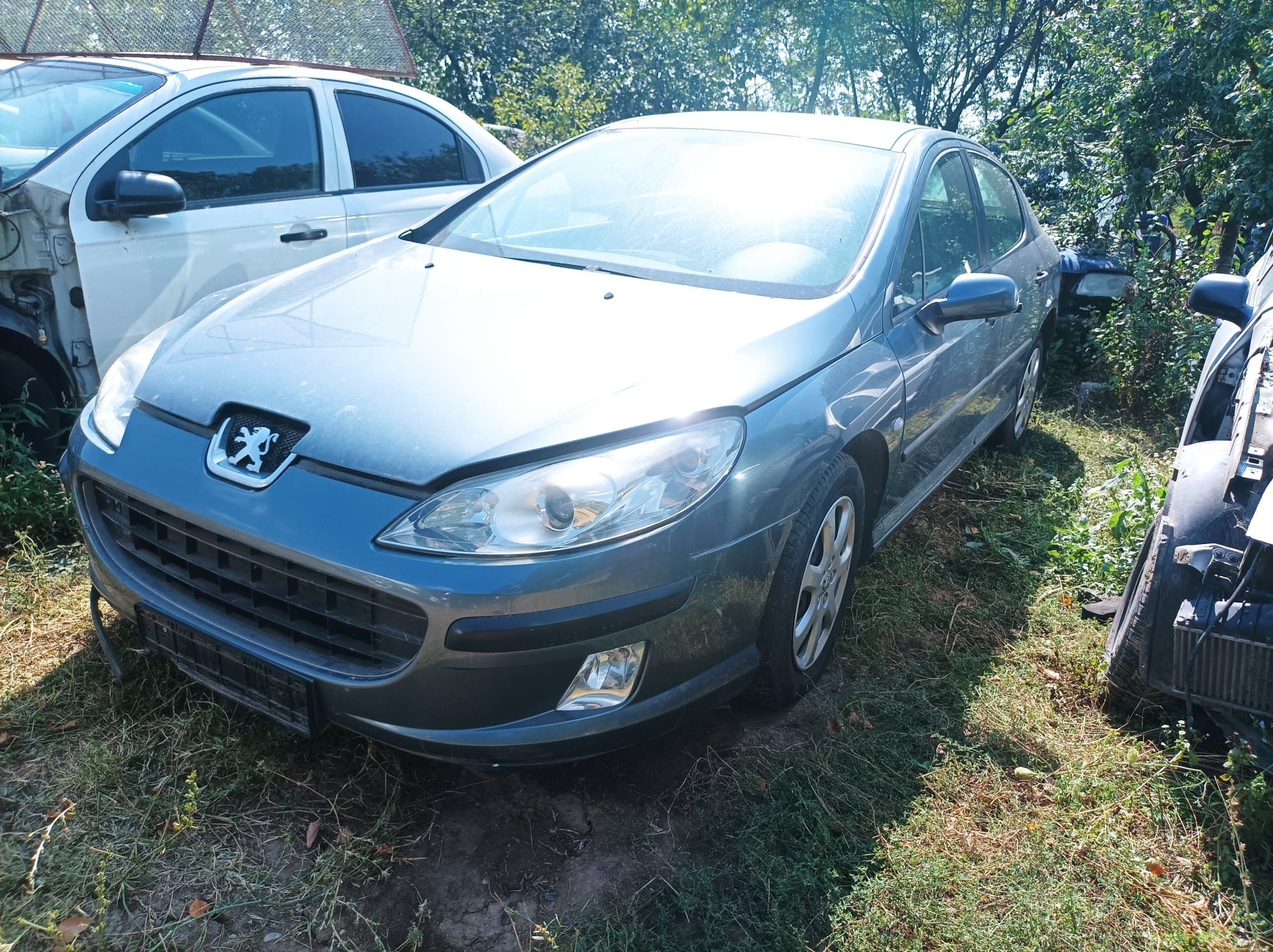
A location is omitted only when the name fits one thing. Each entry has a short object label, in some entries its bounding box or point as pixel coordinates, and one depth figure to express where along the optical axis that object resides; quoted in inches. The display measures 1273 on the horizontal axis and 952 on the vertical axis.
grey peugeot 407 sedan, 80.9
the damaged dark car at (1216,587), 93.0
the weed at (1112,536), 146.9
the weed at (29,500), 133.0
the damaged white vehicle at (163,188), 138.1
